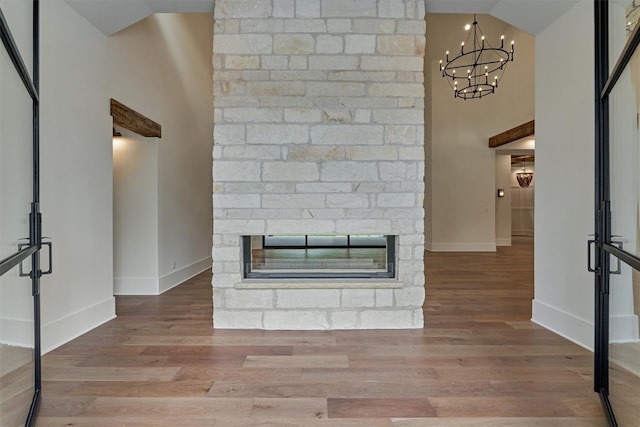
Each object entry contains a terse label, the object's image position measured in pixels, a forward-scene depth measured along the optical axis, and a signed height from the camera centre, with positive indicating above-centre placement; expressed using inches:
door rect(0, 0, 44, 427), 61.4 -0.8
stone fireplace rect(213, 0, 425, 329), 119.2 +30.9
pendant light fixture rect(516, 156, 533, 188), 515.8 +47.3
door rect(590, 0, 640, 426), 61.6 -0.2
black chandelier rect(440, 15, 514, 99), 346.0 +148.2
